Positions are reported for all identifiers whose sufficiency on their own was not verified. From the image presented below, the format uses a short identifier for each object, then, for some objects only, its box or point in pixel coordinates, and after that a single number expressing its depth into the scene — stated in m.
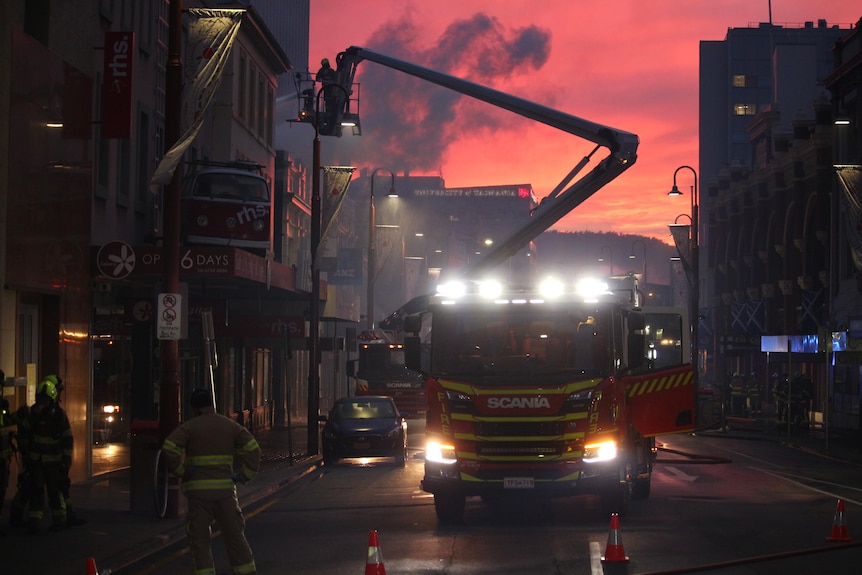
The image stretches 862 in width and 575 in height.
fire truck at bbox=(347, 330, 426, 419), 45.56
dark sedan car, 28.17
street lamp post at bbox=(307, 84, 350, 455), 31.19
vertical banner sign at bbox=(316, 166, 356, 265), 32.67
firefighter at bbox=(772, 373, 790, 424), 43.94
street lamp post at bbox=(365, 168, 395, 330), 53.38
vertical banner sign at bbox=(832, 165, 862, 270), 38.12
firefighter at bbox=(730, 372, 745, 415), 52.44
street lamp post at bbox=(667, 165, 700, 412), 47.97
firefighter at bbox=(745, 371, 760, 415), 52.88
